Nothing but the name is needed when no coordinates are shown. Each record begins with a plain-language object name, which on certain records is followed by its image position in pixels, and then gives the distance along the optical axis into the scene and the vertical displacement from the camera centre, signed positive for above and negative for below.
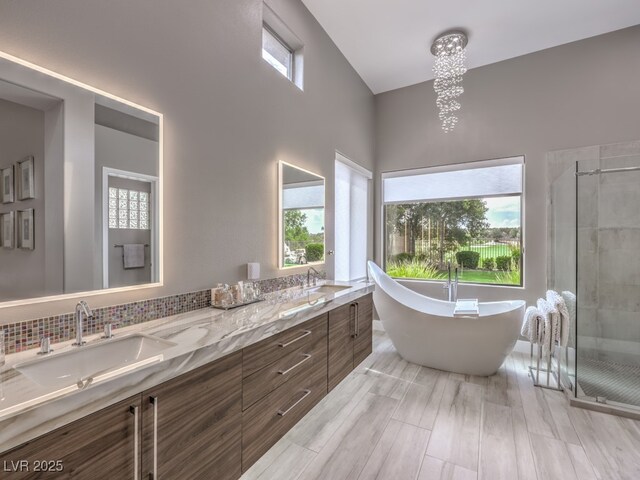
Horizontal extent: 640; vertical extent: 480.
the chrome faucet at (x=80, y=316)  1.26 -0.32
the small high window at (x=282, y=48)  2.64 +1.77
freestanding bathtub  2.85 -0.93
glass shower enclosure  2.72 -0.23
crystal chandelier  3.30 +1.93
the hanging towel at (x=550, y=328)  2.65 -0.76
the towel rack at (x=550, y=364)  2.68 -1.11
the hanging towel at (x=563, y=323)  2.63 -0.71
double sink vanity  0.84 -0.56
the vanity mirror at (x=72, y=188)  1.21 +0.23
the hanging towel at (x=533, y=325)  2.76 -0.77
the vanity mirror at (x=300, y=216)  2.71 +0.22
